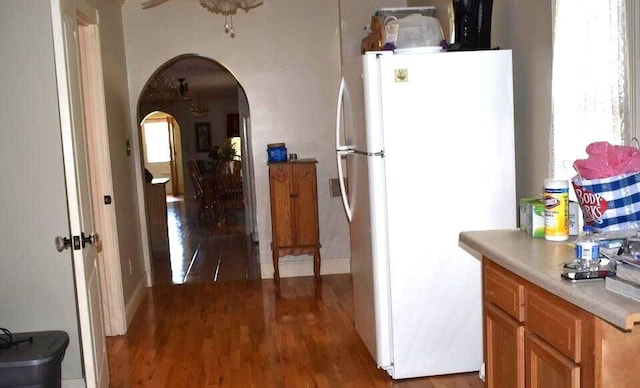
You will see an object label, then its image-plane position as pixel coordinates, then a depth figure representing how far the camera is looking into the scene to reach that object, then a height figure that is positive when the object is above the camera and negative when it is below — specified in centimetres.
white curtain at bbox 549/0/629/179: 241 +17
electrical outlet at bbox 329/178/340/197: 591 -51
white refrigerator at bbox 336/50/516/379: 327 -34
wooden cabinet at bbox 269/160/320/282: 561 -66
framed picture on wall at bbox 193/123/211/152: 1568 +8
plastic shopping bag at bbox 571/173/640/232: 206 -28
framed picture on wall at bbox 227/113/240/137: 1552 +34
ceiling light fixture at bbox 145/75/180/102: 996 +89
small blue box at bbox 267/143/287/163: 568 -15
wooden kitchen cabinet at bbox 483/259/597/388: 178 -70
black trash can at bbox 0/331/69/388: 263 -91
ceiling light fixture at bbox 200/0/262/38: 416 +89
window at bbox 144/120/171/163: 1672 +4
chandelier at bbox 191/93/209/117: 1442 +73
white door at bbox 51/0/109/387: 283 -16
